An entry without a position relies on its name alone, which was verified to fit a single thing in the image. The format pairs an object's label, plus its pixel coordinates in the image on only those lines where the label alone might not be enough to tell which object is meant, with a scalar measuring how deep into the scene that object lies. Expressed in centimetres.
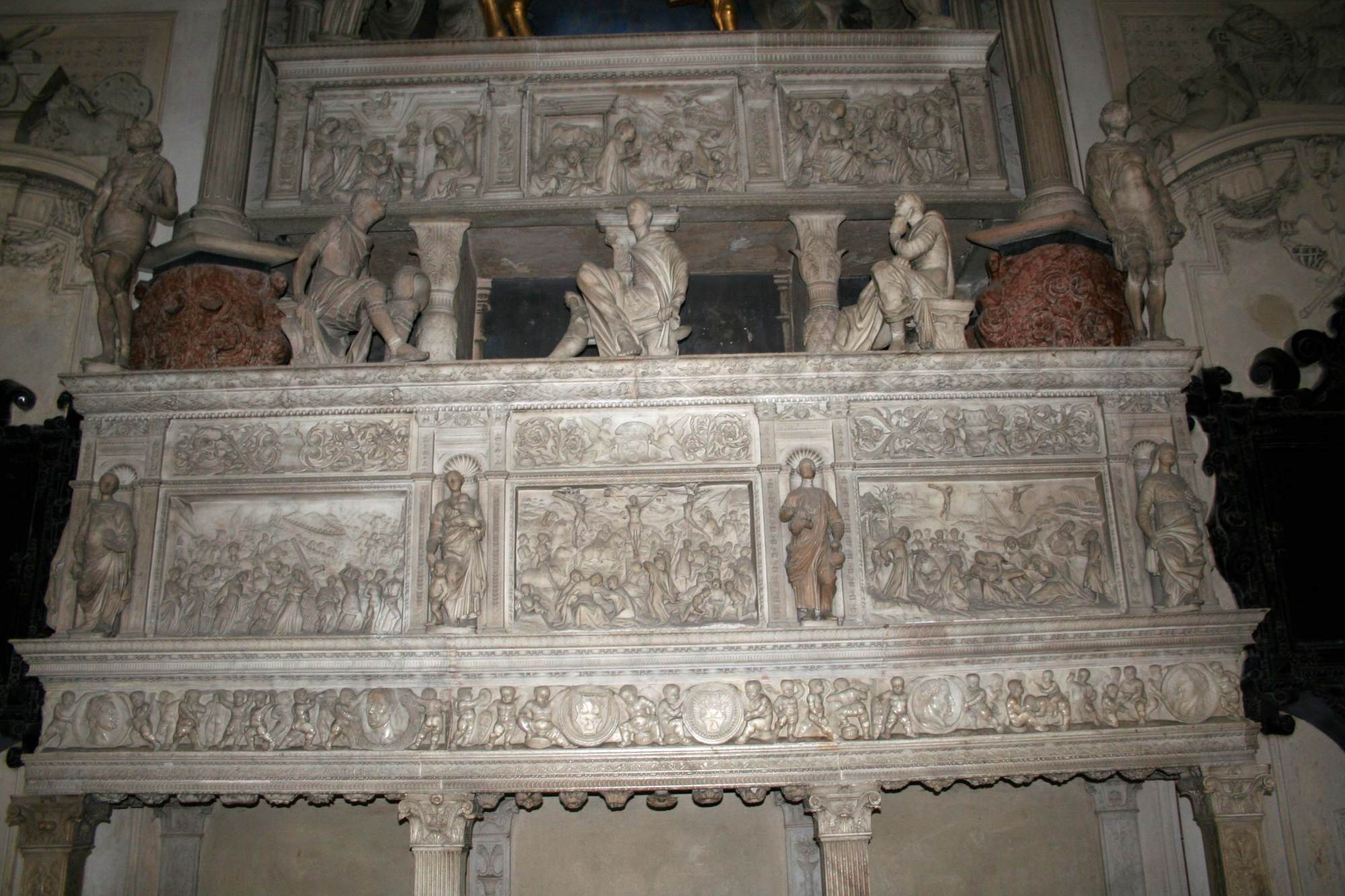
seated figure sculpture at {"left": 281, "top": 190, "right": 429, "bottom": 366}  861
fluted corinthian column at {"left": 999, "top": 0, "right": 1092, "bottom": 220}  943
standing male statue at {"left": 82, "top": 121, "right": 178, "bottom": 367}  886
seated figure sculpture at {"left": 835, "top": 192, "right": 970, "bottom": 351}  857
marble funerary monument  738
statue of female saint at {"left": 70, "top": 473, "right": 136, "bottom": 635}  774
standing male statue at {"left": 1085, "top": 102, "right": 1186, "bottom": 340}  881
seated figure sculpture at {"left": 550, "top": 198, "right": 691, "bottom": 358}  855
